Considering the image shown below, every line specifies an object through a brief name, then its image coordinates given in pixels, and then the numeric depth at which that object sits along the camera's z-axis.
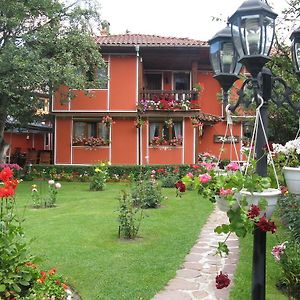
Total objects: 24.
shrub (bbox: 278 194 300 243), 6.43
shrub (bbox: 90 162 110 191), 16.34
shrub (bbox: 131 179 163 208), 11.49
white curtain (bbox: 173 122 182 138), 21.17
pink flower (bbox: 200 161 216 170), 3.67
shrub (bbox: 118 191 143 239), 7.98
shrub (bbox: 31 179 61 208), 12.34
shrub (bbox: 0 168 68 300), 4.09
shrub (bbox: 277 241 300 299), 4.93
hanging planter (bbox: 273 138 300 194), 4.18
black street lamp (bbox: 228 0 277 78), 3.63
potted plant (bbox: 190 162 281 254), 3.12
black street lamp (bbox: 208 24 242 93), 4.52
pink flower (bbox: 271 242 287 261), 4.93
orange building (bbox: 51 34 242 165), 20.77
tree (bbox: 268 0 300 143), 8.10
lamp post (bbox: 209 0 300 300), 3.63
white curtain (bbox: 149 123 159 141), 21.45
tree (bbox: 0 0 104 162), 15.38
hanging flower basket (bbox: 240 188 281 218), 3.23
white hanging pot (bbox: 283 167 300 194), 3.60
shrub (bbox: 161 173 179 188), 17.22
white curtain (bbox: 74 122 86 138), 21.98
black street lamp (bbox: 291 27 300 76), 4.00
